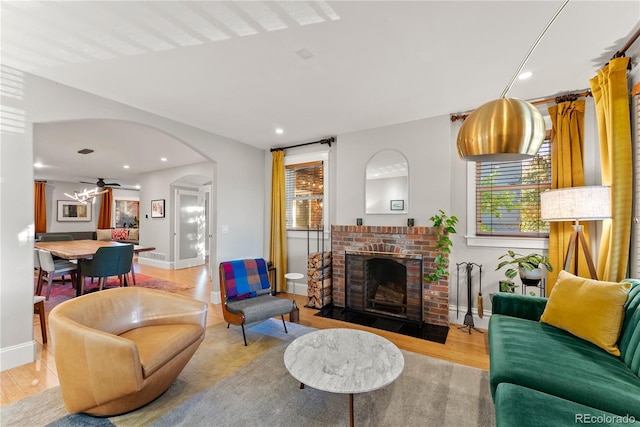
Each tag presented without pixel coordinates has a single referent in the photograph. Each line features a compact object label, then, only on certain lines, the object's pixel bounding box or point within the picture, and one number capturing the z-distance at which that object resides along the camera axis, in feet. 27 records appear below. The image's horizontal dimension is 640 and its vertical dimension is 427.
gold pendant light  3.48
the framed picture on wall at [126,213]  33.81
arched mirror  11.80
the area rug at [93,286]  14.33
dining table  13.32
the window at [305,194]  14.53
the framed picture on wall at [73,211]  28.25
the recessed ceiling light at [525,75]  7.78
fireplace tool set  10.21
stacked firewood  12.77
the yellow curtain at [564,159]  8.74
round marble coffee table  4.83
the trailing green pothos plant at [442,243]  10.35
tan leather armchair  5.14
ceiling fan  29.17
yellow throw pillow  5.54
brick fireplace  10.82
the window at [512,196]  9.64
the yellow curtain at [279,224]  15.26
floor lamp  7.20
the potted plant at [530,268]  8.43
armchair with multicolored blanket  9.01
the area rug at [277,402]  5.60
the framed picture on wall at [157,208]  22.66
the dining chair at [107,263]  13.51
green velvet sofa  3.82
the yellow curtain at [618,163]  6.91
